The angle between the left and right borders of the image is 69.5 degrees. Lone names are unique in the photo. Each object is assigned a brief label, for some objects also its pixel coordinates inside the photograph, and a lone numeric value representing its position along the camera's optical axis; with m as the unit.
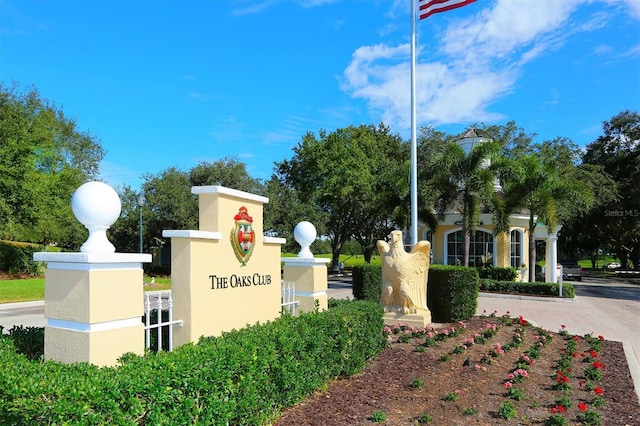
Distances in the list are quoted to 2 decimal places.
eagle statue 9.44
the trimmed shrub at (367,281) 11.16
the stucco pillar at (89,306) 3.40
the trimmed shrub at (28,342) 4.14
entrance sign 4.63
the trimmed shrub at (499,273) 20.91
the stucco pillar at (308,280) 6.89
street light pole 20.00
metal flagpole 12.17
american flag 11.08
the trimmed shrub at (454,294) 10.55
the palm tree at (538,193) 19.44
